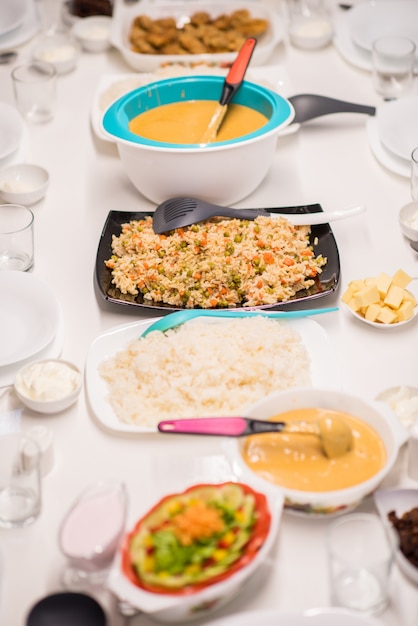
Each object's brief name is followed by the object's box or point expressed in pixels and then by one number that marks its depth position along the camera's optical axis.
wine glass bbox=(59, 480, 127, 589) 1.28
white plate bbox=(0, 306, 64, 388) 1.74
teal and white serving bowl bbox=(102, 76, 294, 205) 2.16
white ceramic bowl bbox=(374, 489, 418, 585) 1.42
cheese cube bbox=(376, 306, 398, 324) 1.87
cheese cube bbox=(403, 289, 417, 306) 1.90
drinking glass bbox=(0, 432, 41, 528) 1.47
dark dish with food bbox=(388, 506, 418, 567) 1.34
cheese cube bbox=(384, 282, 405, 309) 1.88
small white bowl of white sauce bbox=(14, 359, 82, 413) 1.66
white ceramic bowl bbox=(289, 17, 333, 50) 3.08
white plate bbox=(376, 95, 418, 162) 2.51
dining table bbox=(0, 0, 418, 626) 1.39
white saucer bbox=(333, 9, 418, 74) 2.96
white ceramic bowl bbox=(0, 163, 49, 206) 2.33
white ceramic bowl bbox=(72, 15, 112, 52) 3.12
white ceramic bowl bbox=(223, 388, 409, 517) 1.38
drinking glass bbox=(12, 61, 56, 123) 2.71
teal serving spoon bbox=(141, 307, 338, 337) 1.81
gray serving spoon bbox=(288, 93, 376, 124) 2.58
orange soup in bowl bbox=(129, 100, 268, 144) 2.32
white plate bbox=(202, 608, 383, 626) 1.20
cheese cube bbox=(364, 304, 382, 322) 1.88
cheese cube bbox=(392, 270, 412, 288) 1.91
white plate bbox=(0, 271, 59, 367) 1.81
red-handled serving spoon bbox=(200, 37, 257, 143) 2.34
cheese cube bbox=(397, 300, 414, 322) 1.87
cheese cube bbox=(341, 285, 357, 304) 1.93
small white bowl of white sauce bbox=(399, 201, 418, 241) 2.15
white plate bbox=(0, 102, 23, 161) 2.48
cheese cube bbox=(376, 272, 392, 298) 1.90
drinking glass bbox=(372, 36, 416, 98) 2.74
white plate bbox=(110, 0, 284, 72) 2.84
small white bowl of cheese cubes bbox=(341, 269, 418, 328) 1.88
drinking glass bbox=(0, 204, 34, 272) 2.09
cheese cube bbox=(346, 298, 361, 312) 1.91
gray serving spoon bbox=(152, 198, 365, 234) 2.09
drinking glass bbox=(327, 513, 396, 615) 1.32
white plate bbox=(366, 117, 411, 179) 2.43
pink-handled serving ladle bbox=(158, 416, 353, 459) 1.46
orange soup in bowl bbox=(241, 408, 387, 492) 1.44
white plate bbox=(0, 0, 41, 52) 3.14
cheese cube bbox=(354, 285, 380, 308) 1.88
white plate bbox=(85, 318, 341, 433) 1.63
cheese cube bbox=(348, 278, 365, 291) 1.93
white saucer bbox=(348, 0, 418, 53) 3.11
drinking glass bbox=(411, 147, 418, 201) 2.20
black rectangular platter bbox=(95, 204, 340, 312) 1.91
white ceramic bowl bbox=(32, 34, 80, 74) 2.98
